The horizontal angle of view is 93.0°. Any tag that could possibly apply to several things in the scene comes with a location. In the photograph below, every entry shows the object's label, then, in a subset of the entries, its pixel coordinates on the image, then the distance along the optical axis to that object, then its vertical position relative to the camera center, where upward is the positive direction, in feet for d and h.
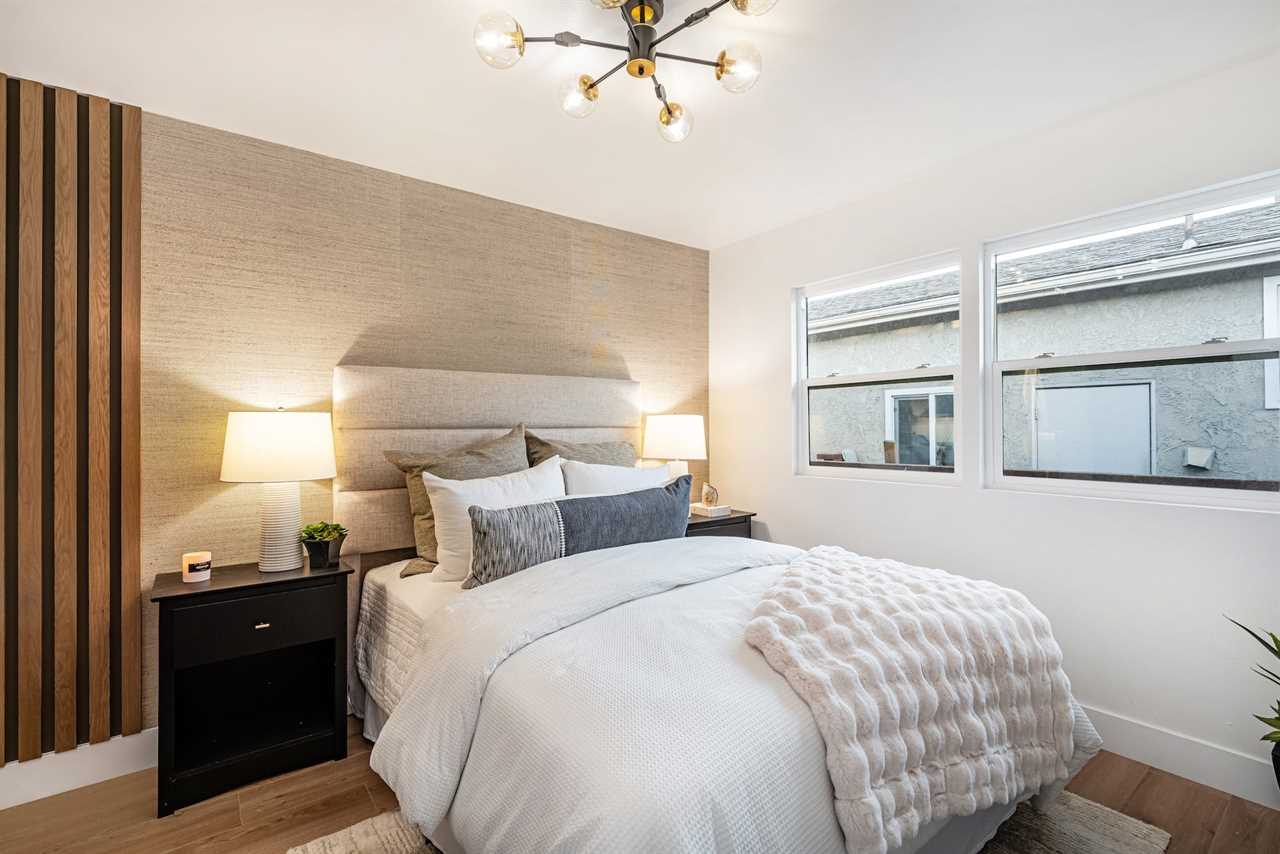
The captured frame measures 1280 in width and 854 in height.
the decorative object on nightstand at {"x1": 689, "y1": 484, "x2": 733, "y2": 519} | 11.50 -1.55
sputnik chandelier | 5.19 +3.46
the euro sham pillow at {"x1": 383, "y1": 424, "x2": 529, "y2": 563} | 8.27 -0.55
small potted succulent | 7.73 -1.46
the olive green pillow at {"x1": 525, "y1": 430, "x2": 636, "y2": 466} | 9.68 -0.39
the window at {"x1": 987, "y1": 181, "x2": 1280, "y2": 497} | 7.17 +1.01
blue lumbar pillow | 6.85 -1.23
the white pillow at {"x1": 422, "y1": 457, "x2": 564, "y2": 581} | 7.43 -0.93
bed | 3.49 -1.97
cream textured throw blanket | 4.14 -2.05
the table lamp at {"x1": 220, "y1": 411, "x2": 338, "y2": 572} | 7.21 -0.41
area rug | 5.91 -4.12
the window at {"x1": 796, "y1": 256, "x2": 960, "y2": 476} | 9.92 +1.03
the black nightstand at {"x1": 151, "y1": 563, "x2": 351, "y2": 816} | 6.62 -3.22
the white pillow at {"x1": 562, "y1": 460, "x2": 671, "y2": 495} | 8.86 -0.78
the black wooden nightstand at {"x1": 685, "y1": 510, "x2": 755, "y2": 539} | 10.82 -1.81
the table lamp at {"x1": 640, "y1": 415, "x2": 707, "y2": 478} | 11.47 -0.22
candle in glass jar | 7.03 -1.60
